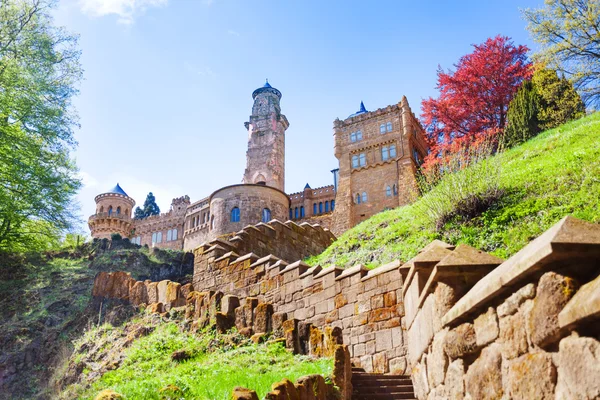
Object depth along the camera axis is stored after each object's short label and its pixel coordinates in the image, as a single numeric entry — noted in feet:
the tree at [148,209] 216.54
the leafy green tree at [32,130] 62.08
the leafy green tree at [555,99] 73.67
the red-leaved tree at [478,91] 107.86
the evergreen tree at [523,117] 77.82
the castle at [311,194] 132.16
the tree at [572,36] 68.80
